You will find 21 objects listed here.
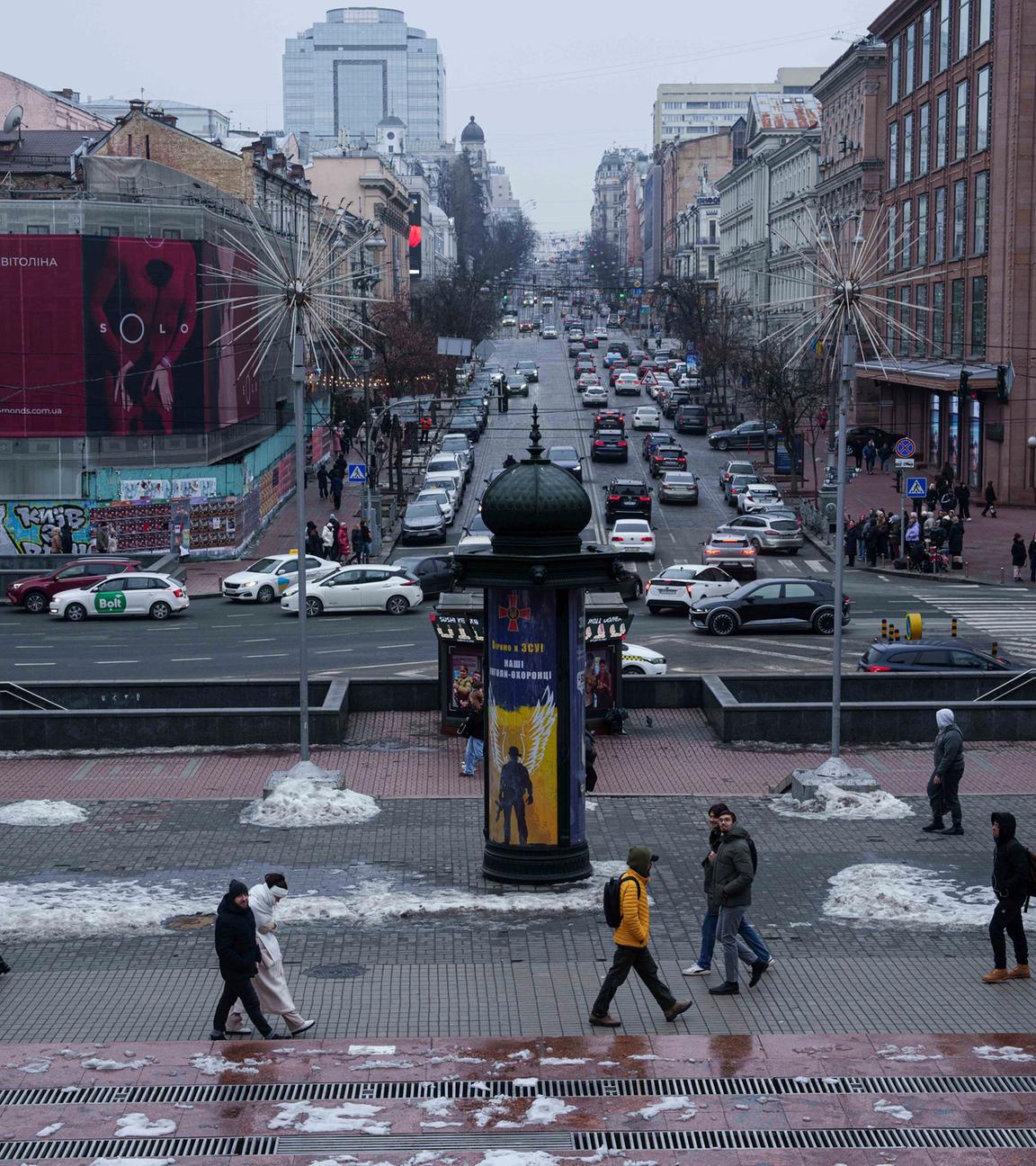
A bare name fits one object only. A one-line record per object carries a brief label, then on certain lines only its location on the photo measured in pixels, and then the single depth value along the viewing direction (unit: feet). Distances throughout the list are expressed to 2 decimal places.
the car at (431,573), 141.49
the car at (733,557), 146.92
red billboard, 170.09
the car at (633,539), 161.79
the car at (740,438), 265.13
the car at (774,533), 167.94
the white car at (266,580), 141.90
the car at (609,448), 243.19
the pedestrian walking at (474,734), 68.44
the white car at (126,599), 135.23
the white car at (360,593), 135.13
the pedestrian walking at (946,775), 58.85
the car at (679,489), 203.92
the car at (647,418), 282.97
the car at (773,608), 119.46
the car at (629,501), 187.52
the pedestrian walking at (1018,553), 146.00
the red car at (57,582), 140.15
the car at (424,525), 174.81
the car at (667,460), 228.63
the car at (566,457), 208.85
